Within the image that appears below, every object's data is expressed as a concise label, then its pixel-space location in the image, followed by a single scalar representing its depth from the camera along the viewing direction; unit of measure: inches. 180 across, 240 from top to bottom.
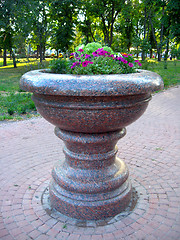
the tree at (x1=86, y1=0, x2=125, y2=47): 1047.6
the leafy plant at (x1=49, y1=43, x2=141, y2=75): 94.7
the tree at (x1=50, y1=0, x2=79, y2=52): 971.3
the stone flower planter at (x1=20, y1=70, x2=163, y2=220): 80.5
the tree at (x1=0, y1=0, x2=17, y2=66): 643.5
